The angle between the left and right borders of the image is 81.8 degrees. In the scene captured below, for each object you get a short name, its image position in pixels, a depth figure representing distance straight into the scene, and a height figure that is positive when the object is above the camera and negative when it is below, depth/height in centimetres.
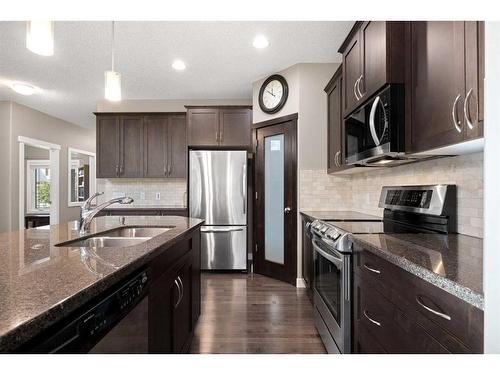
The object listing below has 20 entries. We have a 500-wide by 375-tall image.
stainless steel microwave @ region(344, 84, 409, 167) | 160 +36
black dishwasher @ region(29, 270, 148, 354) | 61 -36
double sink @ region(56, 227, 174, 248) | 153 -31
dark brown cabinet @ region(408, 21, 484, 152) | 104 +44
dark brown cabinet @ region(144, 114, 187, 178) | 450 +67
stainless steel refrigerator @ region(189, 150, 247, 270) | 396 -31
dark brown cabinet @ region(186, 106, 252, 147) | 419 +88
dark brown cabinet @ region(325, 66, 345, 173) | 271 +63
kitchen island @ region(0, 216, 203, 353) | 55 -25
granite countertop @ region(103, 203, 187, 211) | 427 -31
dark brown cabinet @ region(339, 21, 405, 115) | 161 +82
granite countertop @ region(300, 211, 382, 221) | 240 -27
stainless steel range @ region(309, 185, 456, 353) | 158 -29
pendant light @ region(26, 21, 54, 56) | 134 +71
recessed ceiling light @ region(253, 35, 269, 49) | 286 +148
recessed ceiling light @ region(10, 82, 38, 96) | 403 +142
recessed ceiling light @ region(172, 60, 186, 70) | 344 +149
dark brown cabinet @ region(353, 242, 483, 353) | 73 -42
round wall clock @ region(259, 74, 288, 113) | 358 +120
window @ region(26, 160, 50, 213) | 668 +3
